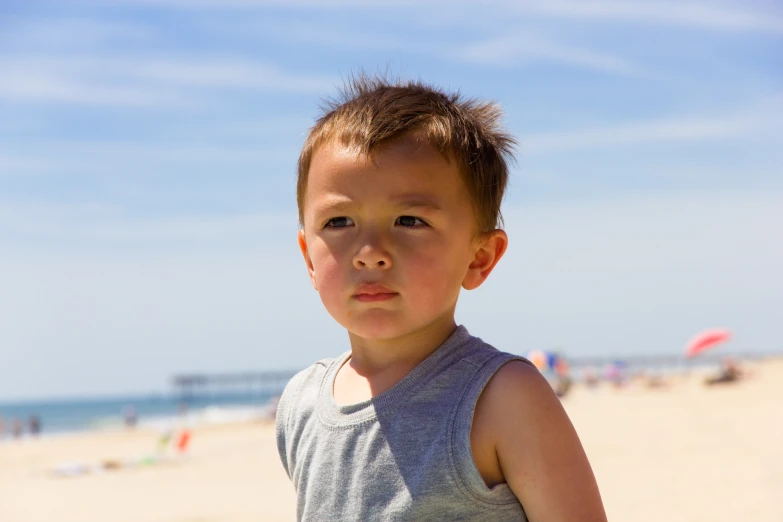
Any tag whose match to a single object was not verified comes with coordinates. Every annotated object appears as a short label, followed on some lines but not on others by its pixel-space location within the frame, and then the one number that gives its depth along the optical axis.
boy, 1.59
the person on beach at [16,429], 34.59
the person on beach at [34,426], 35.12
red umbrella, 23.31
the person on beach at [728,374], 28.75
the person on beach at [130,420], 38.50
